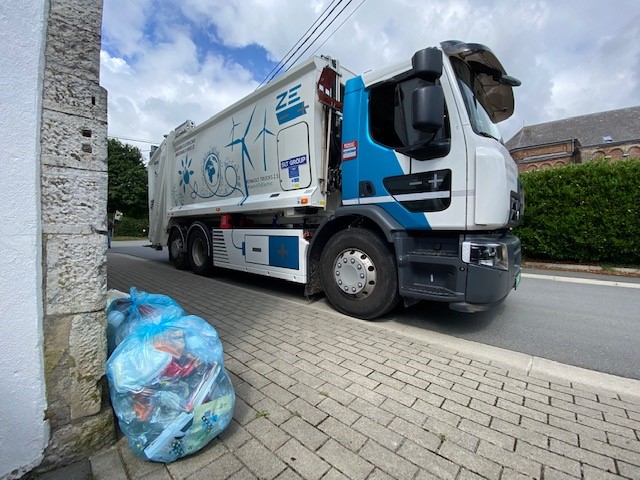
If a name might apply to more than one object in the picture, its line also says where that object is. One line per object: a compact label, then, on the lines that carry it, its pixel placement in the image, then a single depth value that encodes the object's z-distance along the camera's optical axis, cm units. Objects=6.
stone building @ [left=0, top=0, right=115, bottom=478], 134
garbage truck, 294
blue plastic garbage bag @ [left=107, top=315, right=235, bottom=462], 146
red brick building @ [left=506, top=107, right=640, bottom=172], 3356
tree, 3347
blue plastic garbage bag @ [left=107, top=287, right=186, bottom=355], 187
